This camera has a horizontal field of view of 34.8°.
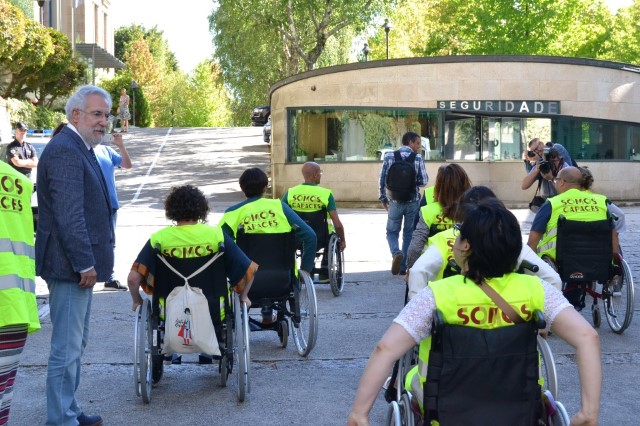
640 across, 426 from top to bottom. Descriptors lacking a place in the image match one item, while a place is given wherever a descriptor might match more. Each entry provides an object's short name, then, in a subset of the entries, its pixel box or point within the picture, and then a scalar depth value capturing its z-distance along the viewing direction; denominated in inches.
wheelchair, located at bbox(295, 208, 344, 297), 435.2
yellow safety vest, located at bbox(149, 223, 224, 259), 256.7
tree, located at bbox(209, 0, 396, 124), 1649.9
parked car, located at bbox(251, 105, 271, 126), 1993.1
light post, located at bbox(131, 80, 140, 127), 2366.6
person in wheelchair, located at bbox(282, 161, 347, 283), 430.0
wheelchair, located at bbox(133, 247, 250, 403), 256.7
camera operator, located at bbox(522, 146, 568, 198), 438.3
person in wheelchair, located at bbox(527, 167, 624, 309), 339.0
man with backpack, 498.3
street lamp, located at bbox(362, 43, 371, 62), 1624.0
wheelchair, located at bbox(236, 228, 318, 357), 311.4
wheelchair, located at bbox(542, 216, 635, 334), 337.7
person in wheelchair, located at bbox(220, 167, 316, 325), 311.4
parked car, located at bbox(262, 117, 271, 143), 1665.5
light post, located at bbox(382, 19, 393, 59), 1505.7
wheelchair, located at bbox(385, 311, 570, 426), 140.9
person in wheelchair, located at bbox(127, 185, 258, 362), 256.7
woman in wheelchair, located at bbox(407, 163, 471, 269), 289.9
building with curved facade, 1071.6
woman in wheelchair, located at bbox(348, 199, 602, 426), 138.1
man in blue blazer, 213.0
